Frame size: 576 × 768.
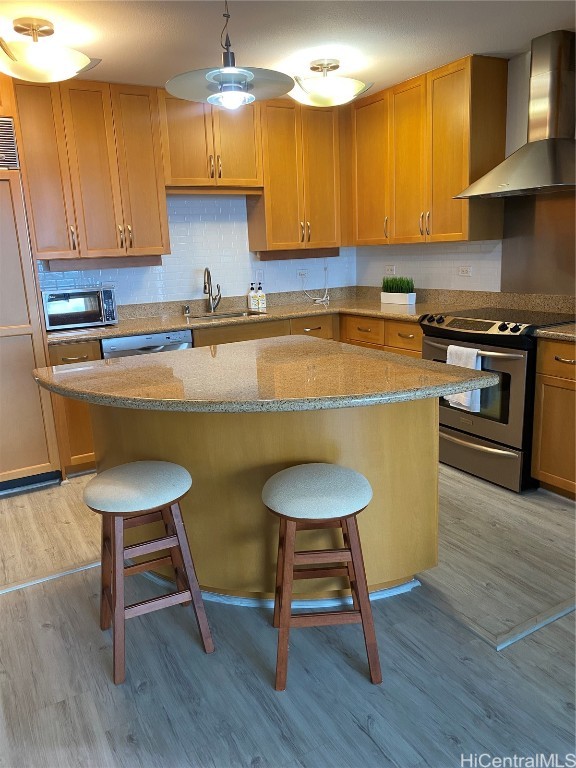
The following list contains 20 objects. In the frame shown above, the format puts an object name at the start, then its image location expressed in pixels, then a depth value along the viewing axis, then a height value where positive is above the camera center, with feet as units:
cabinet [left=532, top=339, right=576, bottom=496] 9.64 -2.79
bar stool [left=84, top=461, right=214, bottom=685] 6.05 -2.89
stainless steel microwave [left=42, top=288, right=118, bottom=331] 12.12 -0.77
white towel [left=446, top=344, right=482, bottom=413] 10.76 -2.00
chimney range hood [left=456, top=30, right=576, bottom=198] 10.23 +2.20
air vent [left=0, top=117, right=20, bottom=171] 10.49 +2.36
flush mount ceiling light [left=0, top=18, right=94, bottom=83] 7.24 +2.69
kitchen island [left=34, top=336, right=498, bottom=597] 6.75 -2.23
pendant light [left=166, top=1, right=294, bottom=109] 6.27 +2.05
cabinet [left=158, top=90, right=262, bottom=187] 12.97 +2.81
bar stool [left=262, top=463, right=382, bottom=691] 5.73 -2.68
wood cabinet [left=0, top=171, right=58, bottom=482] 10.82 -1.62
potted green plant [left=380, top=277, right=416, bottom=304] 14.49 -0.79
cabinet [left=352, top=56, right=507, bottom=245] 11.76 +2.35
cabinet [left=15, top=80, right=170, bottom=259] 11.65 +2.13
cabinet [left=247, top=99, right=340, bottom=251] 14.21 +2.04
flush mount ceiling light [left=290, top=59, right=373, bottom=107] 8.19 +2.44
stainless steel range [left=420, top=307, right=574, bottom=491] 10.19 -2.58
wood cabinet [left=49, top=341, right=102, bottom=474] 11.75 -3.01
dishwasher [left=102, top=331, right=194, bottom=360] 12.14 -1.58
